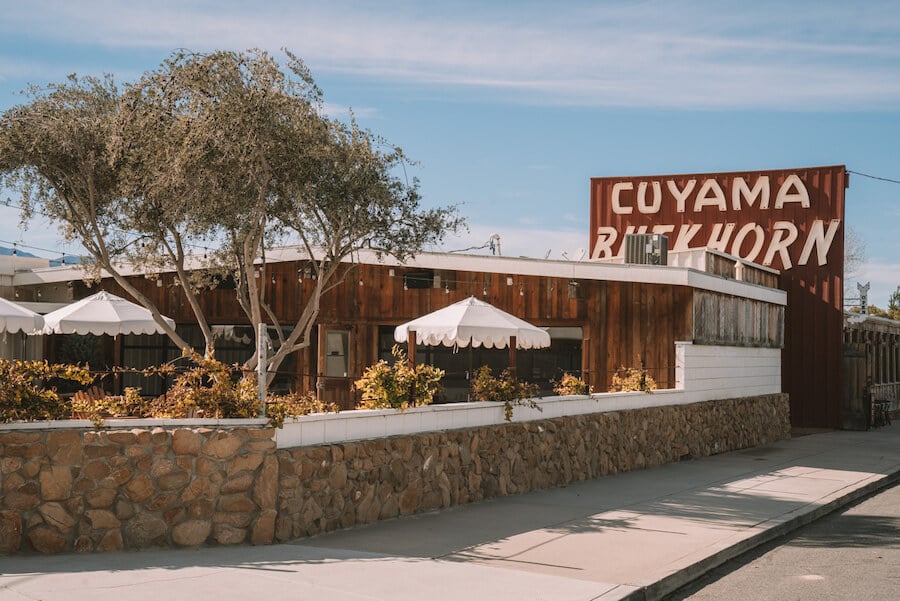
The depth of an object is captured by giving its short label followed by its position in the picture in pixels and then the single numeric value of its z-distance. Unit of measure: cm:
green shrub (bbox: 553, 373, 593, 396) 1570
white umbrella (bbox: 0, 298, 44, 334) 1496
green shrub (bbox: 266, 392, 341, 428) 962
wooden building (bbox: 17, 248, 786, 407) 1938
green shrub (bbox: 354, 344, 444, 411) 1143
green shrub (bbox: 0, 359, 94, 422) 890
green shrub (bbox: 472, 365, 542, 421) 1356
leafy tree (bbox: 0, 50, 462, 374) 1301
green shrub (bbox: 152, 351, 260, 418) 952
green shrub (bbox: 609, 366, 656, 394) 1788
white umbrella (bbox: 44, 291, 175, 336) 1731
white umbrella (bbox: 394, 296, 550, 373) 1430
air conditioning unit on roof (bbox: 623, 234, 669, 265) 2069
